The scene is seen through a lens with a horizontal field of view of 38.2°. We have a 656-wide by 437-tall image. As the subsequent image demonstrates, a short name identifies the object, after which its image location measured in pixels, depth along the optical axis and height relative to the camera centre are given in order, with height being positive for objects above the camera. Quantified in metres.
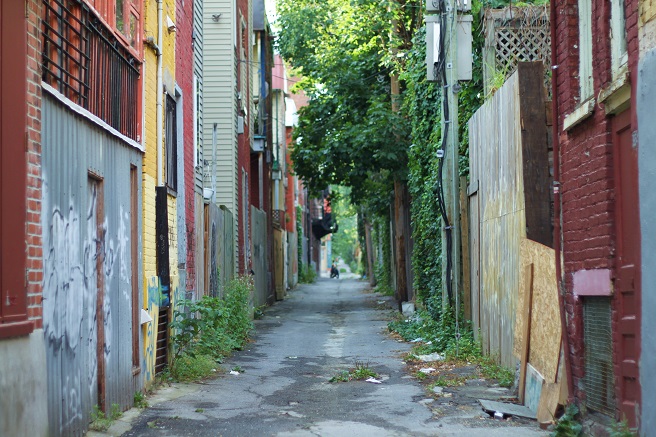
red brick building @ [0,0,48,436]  5.91 +0.18
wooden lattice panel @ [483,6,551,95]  13.26 +3.03
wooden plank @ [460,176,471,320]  14.84 +0.11
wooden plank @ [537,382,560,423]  8.26 -1.35
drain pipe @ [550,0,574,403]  8.43 +0.73
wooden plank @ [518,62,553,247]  10.16 +1.06
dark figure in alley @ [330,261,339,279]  66.81 -1.40
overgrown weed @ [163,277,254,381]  12.13 -1.21
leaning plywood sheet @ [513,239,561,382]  8.67 -0.61
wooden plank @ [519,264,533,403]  9.48 -0.80
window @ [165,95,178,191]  13.12 +1.57
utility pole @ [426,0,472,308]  14.84 +2.14
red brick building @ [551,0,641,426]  6.65 +0.41
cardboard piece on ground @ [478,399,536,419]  8.73 -1.50
